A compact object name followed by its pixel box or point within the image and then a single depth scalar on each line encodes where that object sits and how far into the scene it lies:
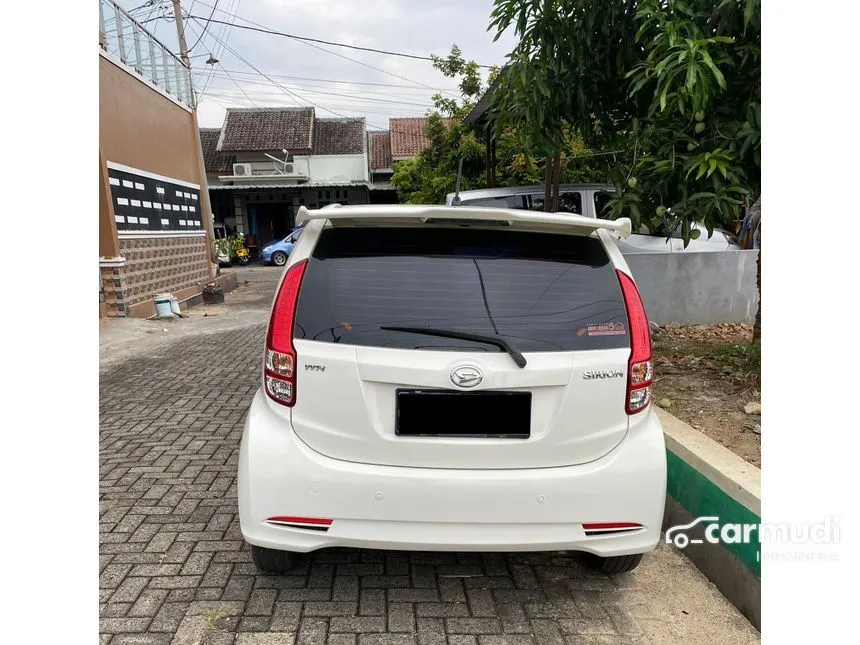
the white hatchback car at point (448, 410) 2.08
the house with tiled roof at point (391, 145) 27.23
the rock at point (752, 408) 3.66
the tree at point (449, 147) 11.77
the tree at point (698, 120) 2.86
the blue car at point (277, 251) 22.37
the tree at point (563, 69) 4.04
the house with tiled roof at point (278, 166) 25.27
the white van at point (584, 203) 7.26
